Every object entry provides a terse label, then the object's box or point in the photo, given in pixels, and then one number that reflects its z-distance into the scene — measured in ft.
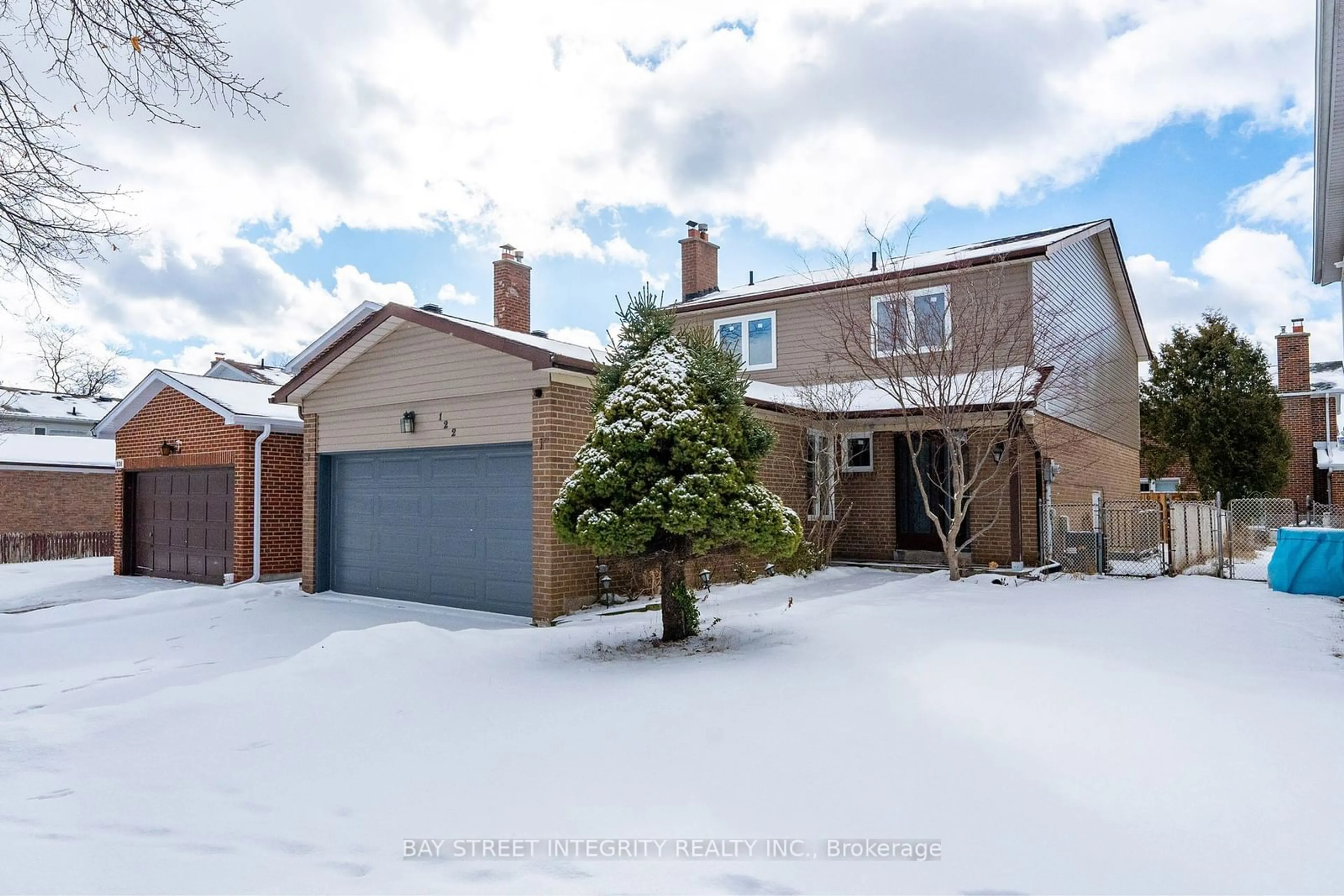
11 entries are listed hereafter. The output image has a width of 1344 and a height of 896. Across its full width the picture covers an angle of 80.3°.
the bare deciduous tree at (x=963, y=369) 42.50
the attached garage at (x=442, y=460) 33.55
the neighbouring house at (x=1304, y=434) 82.69
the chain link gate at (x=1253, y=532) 48.32
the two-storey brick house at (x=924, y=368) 45.24
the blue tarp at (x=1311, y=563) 36.94
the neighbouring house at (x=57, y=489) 76.59
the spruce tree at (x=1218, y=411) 76.07
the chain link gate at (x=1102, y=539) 46.65
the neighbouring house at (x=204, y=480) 47.65
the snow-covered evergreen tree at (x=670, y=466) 25.79
